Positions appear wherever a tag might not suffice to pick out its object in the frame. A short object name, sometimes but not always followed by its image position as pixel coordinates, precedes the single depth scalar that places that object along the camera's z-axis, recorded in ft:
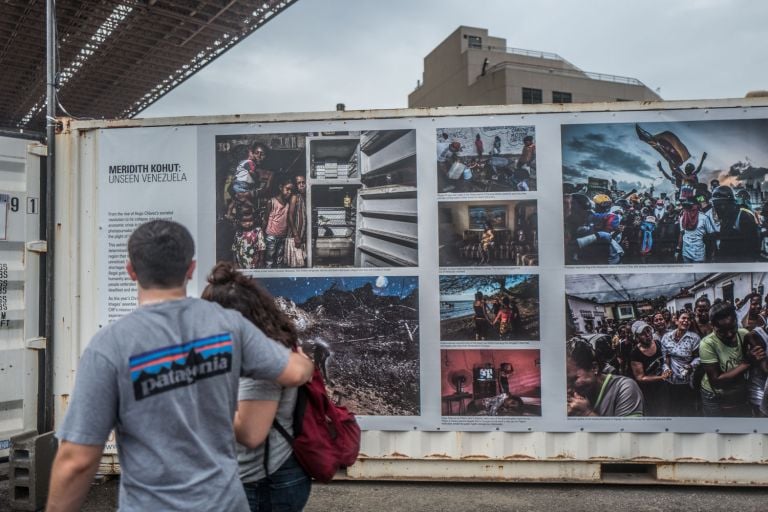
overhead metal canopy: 52.21
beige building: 139.03
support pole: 12.96
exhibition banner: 12.07
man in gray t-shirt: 4.84
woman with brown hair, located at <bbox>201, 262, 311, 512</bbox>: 6.67
